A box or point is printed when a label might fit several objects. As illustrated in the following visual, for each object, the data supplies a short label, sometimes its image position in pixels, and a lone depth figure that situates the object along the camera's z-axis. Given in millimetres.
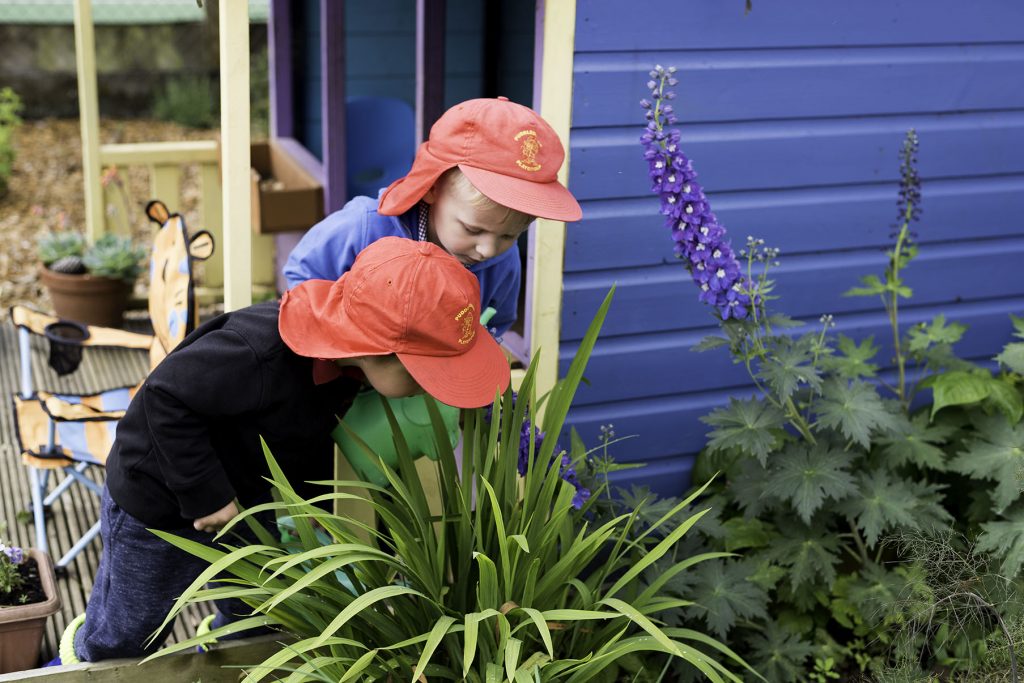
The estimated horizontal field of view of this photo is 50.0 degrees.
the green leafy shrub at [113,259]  5016
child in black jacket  2082
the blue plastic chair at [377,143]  4793
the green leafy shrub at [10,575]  2723
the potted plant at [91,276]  5023
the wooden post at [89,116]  4957
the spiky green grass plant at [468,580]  2113
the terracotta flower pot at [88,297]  5027
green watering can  2428
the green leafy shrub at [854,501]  2664
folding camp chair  3150
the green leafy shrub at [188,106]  9570
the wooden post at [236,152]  2512
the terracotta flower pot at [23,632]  2631
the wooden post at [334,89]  4293
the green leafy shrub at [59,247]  5145
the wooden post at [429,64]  4219
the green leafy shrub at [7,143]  7680
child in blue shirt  2291
